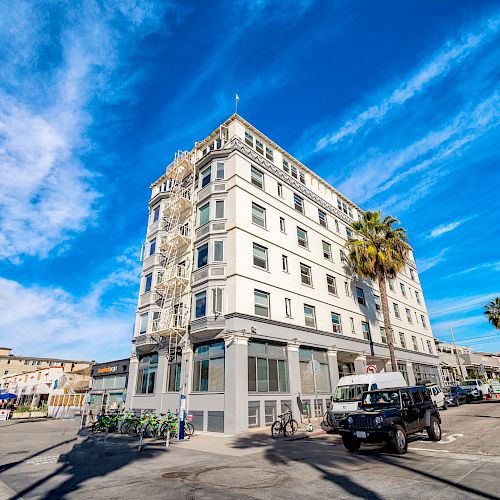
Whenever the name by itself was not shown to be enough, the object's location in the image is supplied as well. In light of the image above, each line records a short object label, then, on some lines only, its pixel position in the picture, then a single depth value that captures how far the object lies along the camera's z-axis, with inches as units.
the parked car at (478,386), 1291.8
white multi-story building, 791.7
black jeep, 414.3
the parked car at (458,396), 1144.2
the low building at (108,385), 1198.3
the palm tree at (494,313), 1726.1
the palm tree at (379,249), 1090.7
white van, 629.6
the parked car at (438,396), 946.7
